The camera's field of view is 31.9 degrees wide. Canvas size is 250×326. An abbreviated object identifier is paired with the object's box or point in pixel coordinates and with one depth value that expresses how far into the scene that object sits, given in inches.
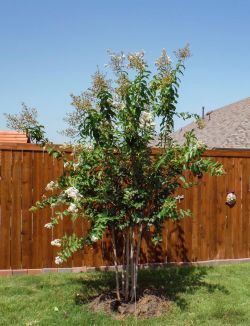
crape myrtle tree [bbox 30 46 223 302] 193.6
